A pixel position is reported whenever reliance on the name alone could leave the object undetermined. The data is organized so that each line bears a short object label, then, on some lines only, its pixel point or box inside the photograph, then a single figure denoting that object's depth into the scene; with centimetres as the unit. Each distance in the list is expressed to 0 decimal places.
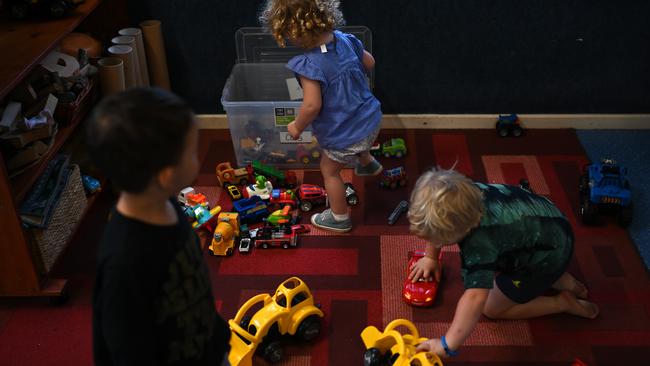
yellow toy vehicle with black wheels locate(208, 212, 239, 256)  210
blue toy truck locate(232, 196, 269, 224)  226
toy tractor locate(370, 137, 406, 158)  259
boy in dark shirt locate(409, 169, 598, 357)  142
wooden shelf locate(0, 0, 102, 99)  174
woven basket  191
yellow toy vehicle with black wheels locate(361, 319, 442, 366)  155
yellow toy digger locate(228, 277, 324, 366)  167
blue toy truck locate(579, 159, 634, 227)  213
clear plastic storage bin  241
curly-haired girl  187
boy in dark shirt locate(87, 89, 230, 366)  94
